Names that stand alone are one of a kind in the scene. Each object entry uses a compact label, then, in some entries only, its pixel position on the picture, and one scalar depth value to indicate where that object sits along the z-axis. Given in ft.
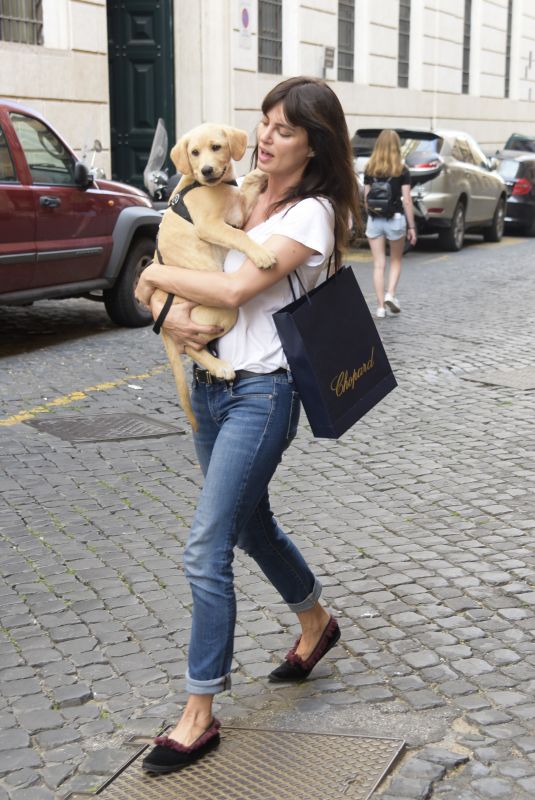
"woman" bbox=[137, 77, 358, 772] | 10.94
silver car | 56.59
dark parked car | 70.74
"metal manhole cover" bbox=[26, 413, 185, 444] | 23.36
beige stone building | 54.90
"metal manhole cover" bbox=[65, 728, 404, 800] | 10.69
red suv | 31.04
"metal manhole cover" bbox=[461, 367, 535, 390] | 28.48
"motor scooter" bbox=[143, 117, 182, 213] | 44.76
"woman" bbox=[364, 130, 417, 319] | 38.27
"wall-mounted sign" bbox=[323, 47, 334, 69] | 76.14
